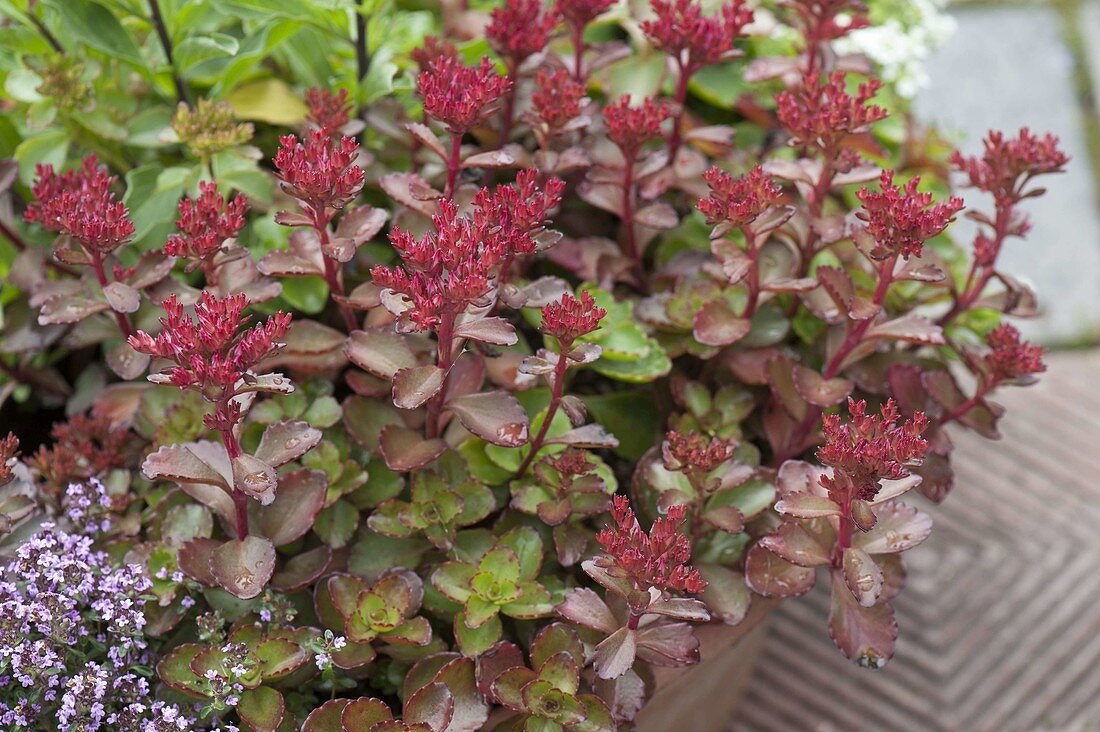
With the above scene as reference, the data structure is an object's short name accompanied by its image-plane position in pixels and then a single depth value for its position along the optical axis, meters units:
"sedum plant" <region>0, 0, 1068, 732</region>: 0.67
